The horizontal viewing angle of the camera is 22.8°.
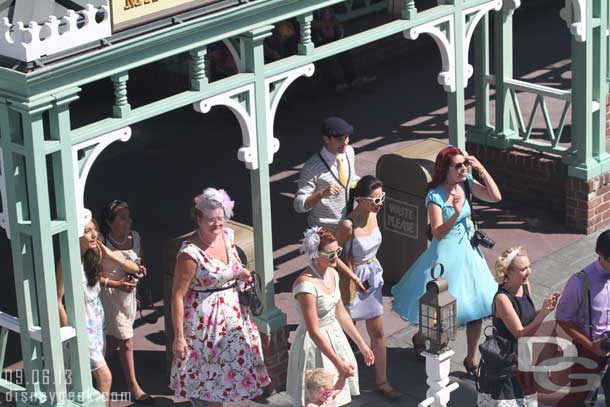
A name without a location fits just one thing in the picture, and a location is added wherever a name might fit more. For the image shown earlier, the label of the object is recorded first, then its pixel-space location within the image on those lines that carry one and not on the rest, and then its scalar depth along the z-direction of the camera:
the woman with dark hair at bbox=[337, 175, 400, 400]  11.57
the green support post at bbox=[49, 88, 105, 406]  9.83
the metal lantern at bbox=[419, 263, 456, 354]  10.34
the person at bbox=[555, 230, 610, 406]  10.66
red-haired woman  11.69
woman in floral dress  10.62
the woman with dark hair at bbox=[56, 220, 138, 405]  10.66
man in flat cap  11.81
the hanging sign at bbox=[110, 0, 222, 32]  10.10
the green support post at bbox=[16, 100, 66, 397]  9.66
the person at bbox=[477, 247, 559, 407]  10.31
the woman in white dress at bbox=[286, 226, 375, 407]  10.48
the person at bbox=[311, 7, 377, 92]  18.20
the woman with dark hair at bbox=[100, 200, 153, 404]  11.13
